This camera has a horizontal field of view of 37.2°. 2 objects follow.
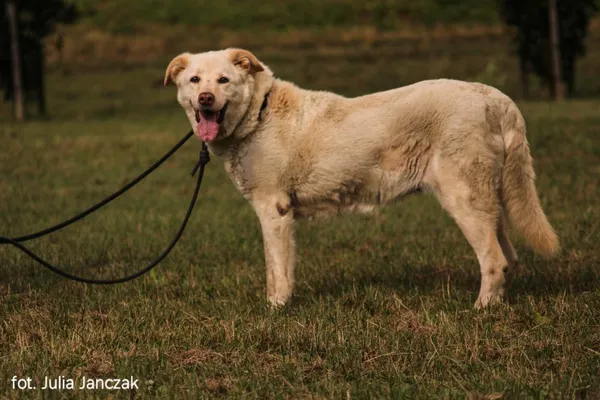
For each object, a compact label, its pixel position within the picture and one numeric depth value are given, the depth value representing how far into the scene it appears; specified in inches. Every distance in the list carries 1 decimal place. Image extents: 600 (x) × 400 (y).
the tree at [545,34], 1503.4
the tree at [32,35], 1384.1
